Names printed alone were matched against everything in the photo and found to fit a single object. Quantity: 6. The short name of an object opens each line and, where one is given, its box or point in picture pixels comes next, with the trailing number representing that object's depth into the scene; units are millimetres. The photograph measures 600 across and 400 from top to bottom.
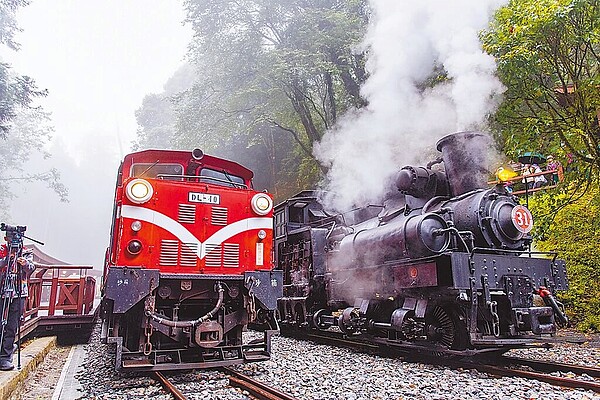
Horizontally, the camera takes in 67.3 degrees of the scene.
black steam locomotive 5938
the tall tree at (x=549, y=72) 7031
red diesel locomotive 5039
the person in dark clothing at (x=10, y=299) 4938
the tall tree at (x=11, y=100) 15516
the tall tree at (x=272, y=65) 18016
